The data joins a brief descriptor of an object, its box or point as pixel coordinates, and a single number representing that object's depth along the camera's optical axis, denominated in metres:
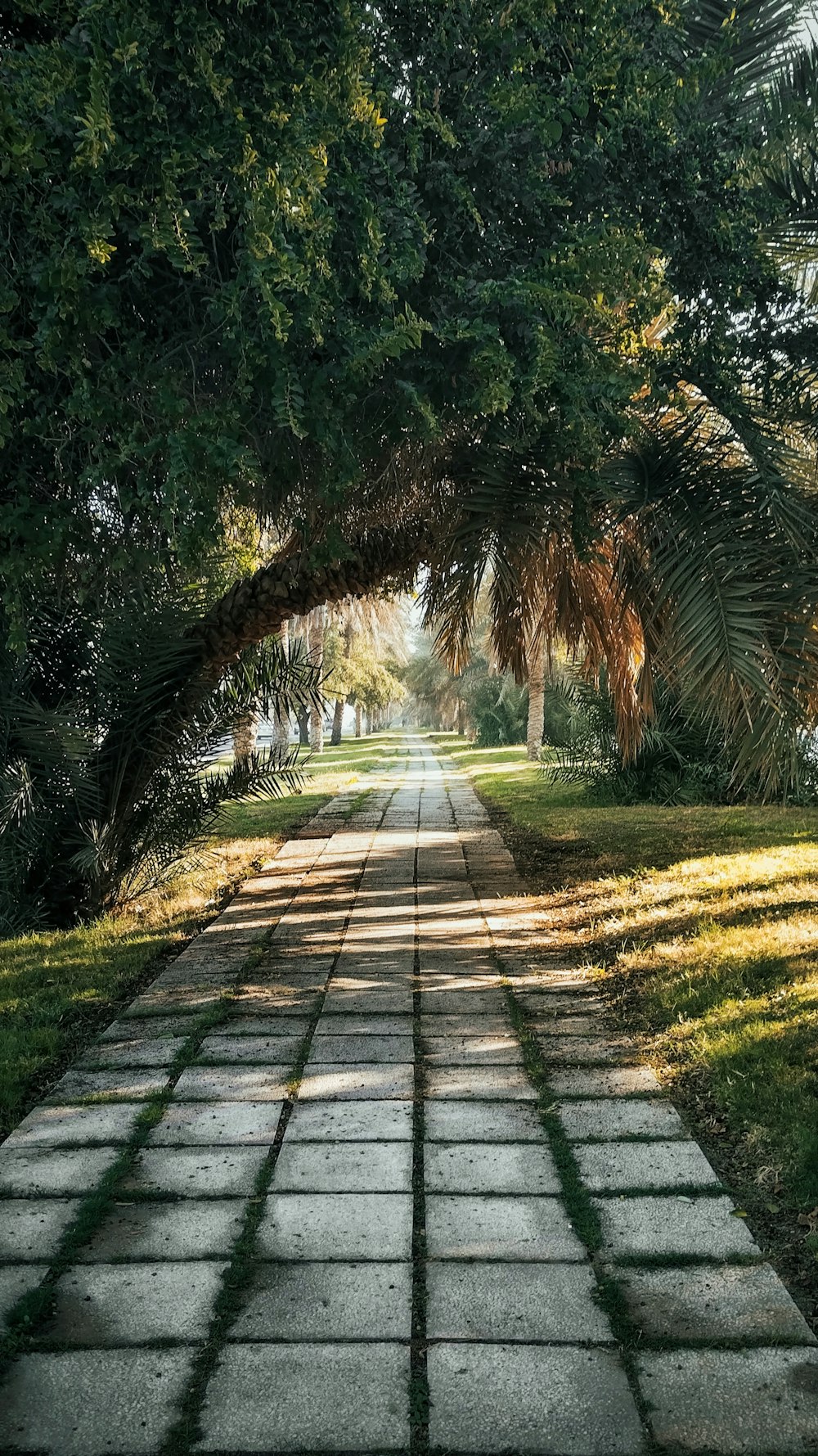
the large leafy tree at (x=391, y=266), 3.42
